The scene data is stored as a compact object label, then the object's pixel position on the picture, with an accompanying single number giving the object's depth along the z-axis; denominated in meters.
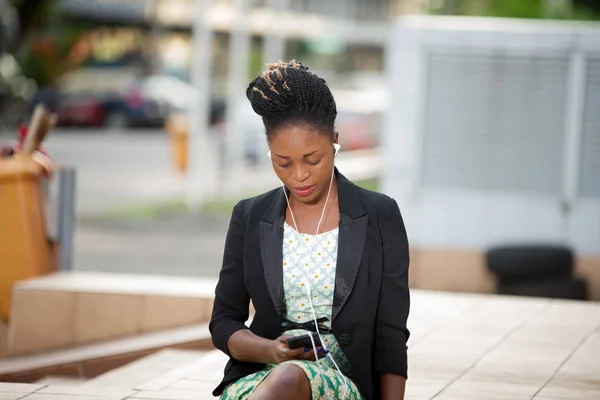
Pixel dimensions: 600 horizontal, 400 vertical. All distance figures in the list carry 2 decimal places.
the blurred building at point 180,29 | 52.72
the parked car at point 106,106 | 39.28
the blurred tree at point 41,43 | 42.66
